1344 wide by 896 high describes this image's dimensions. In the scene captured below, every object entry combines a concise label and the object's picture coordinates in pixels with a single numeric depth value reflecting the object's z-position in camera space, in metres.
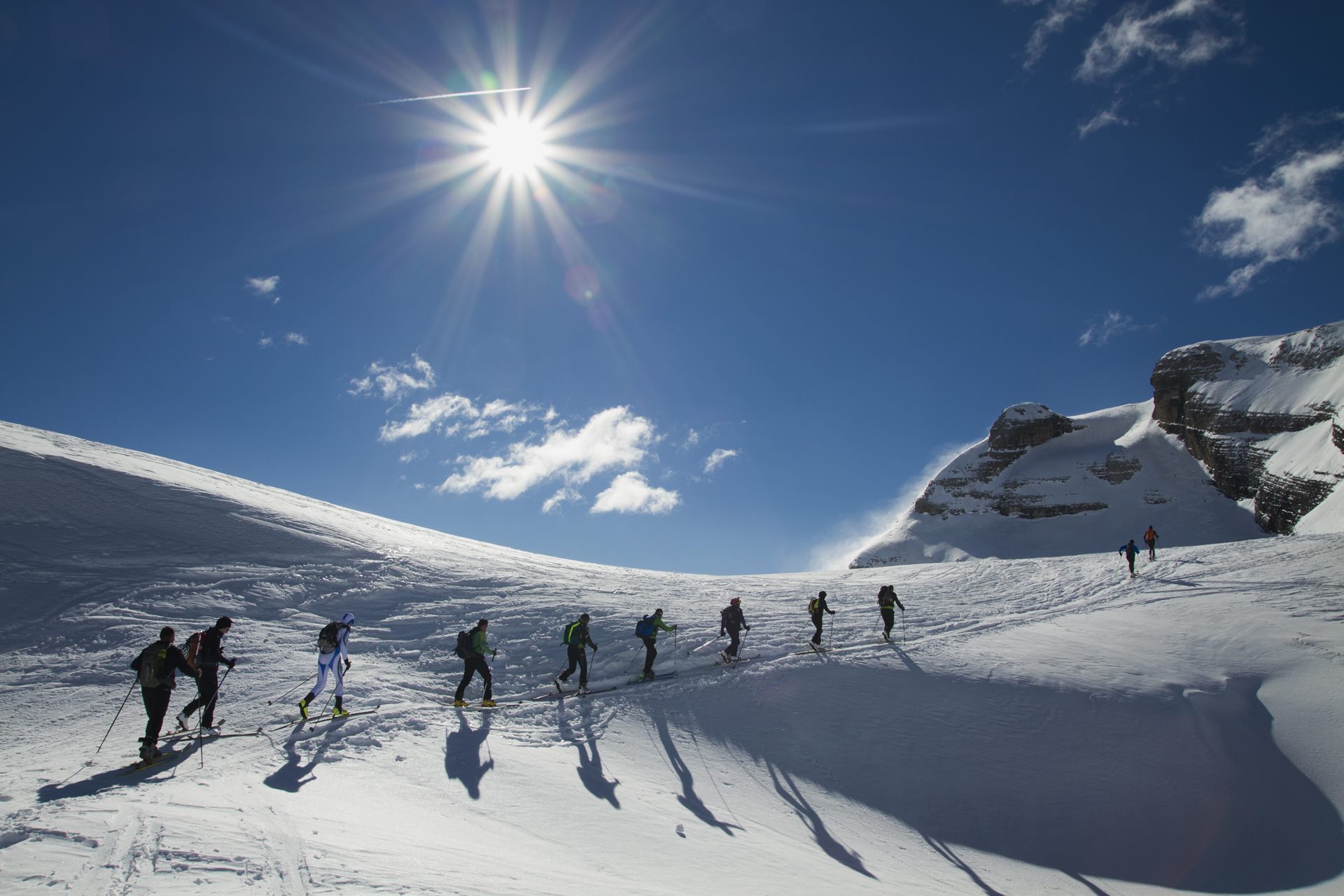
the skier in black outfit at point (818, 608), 15.16
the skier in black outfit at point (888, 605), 15.79
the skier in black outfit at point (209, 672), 9.25
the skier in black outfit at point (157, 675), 8.10
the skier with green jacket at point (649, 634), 13.32
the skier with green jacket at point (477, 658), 11.22
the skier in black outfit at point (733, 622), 14.10
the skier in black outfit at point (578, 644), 12.29
